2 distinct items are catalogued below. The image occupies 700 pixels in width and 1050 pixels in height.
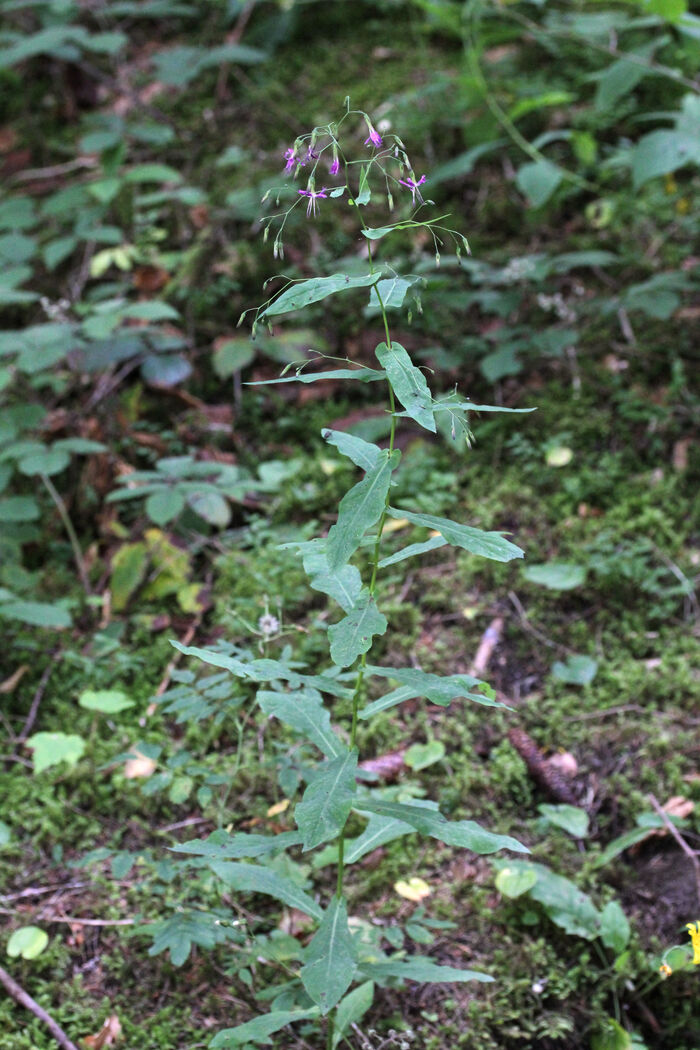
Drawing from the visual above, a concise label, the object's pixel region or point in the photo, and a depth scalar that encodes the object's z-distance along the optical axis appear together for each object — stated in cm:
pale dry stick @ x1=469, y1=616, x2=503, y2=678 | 268
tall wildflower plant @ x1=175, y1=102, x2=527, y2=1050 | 138
